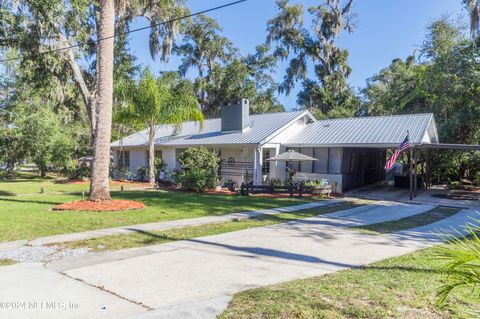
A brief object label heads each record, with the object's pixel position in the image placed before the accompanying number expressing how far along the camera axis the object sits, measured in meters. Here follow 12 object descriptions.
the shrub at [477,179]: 22.41
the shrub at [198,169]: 19.86
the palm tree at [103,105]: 13.12
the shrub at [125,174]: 27.86
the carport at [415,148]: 15.88
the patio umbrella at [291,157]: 19.08
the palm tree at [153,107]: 22.05
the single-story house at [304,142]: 19.63
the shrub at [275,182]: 19.78
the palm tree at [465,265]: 2.16
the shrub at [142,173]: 26.81
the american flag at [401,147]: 14.91
